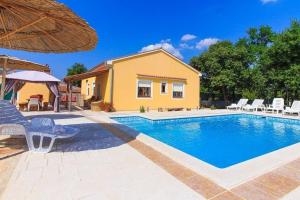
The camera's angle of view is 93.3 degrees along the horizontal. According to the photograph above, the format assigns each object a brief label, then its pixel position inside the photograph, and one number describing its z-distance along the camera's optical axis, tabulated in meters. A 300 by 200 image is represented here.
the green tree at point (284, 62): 14.33
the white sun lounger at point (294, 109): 11.98
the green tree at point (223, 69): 16.25
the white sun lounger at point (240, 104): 14.79
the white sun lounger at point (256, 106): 14.22
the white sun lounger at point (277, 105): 13.14
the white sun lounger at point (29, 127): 3.74
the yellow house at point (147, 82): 12.12
